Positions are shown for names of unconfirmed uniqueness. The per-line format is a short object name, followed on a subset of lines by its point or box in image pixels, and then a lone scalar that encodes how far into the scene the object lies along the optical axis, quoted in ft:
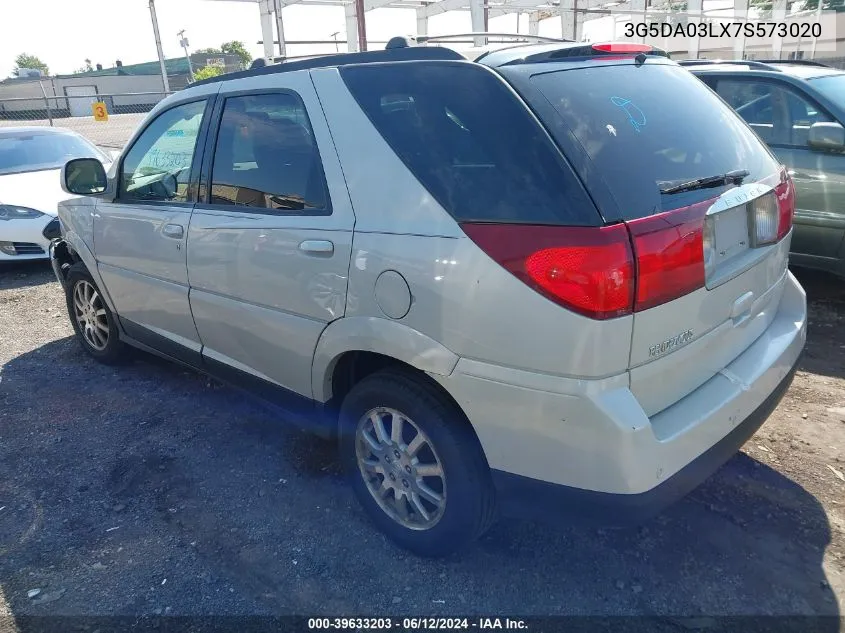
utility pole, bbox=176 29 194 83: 63.58
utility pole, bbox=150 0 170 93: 52.90
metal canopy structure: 46.75
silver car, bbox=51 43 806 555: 6.21
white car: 23.36
